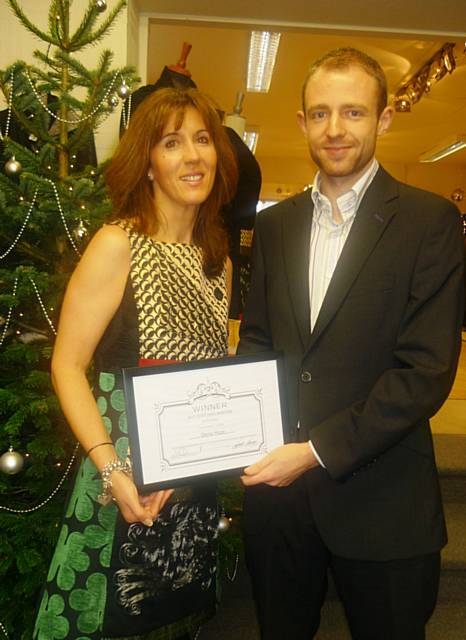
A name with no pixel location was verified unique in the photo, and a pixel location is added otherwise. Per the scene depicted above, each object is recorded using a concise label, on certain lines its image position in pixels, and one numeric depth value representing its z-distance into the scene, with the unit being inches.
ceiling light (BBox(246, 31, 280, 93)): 184.7
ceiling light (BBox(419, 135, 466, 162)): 373.6
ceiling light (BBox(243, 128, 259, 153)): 353.7
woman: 55.2
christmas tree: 68.4
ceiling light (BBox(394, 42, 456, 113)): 197.0
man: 51.6
